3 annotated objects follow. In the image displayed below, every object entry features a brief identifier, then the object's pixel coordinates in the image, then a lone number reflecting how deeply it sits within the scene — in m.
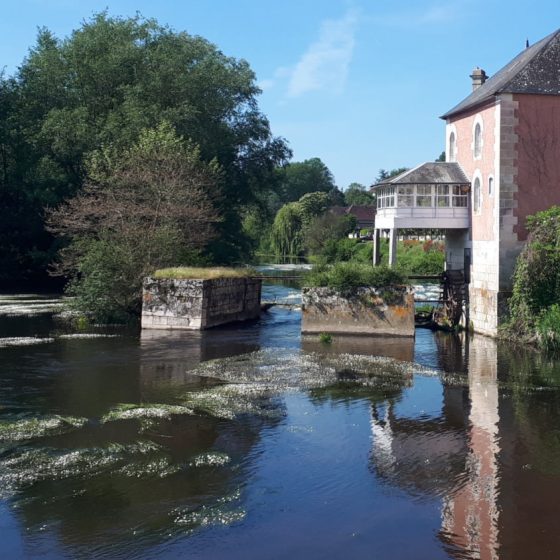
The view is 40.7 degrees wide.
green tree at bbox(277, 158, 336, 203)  138.75
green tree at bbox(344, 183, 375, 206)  132.11
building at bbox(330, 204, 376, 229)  96.88
